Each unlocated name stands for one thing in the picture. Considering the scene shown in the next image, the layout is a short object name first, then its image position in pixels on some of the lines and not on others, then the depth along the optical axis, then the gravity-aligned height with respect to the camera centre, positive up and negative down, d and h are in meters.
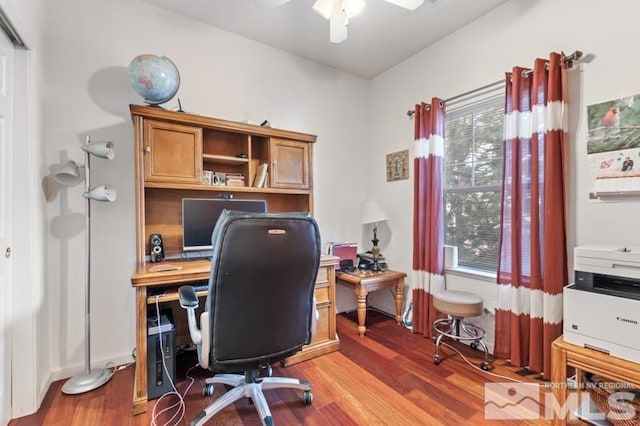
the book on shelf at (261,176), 2.54 +0.33
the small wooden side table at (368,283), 2.69 -0.68
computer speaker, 2.15 -0.25
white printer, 1.36 -0.45
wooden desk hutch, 1.81 +0.25
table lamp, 3.06 -0.04
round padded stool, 2.15 -0.76
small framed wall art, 3.06 +0.51
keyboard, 1.86 -0.48
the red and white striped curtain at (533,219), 1.89 -0.05
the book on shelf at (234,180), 2.50 +0.30
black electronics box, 1.78 -0.88
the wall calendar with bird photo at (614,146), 1.65 +0.38
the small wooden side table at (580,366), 1.33 -0.75
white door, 1.53 +0.00
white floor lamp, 1.83 +0.01
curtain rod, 1.84 +1.00
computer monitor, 2.26 -0.04
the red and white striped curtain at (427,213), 2.63 -0.01
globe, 1.96 +0.94
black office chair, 1.30 -0.39
